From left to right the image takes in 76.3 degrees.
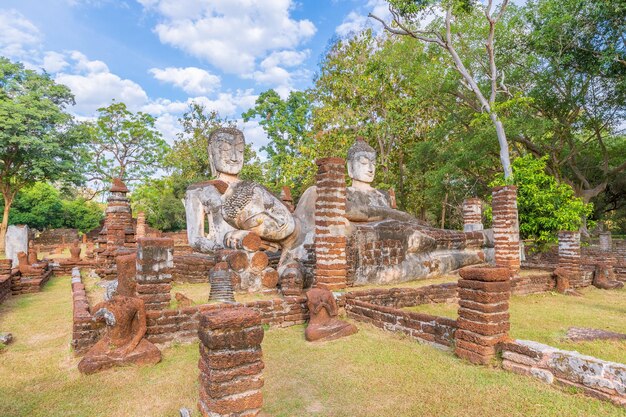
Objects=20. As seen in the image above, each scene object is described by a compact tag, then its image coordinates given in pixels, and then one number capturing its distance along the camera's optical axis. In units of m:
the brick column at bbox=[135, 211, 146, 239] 21.83
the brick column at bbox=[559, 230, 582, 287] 9.25
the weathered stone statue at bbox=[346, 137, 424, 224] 9.82
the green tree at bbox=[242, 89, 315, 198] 17.69
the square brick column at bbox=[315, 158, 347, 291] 6.77
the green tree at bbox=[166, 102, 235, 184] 27.34
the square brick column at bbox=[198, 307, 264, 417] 2.86
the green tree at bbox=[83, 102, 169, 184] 27.75
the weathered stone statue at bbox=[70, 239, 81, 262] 13.79
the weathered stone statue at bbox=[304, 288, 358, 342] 5.19
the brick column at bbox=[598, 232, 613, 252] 16.58
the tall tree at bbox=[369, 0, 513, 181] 13.95
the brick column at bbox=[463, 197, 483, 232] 12.16
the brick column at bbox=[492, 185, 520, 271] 9.05
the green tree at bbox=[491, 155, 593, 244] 11.97
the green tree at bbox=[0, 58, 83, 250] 21.52
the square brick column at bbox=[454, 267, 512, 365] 4.12
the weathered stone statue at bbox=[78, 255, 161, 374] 4.21
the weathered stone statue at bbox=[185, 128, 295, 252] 8.12
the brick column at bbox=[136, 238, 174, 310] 5.04
